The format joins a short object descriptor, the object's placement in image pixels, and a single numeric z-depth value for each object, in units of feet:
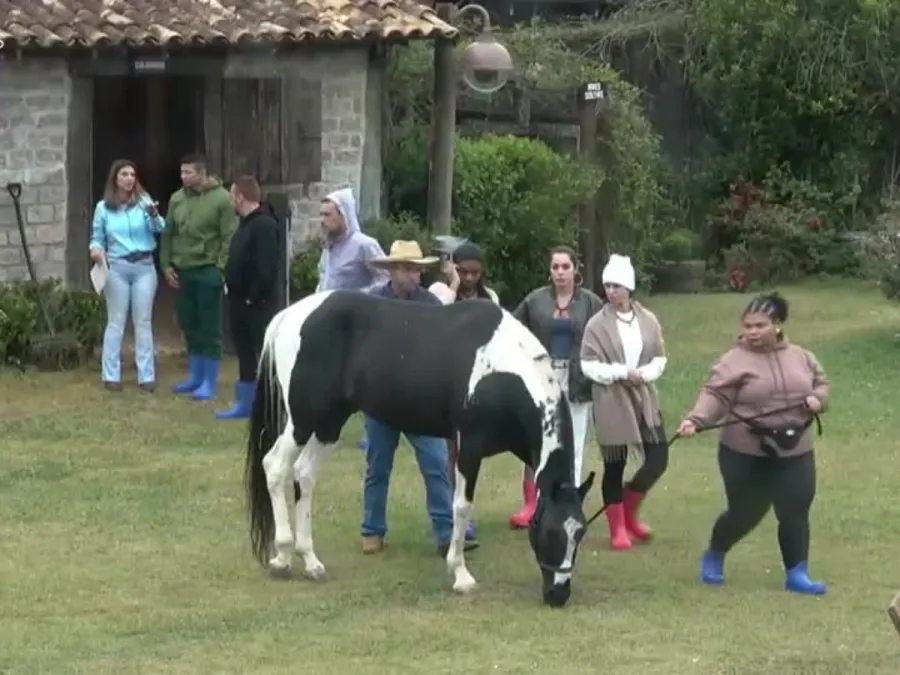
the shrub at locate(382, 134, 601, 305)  61.67
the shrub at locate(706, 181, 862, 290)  77.61
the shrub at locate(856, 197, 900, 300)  59.98
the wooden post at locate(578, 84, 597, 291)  67.26
